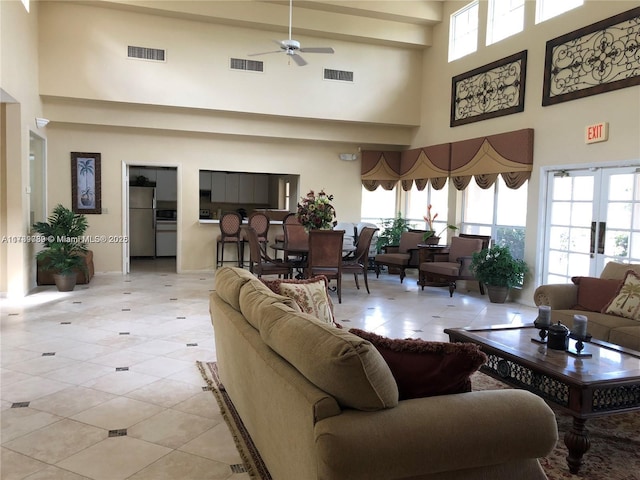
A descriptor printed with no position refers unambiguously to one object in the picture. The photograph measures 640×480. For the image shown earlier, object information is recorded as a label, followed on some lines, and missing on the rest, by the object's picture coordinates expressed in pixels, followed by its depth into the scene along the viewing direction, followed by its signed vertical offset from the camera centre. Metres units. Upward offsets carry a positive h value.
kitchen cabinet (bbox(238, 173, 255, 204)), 12.49 +0.54
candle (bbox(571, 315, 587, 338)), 3.21 -0.70
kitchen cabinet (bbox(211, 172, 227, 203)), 12.19 +0.55
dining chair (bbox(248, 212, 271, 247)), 8.89 -0.24
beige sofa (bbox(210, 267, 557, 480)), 1.55 -0.70
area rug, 2.46 -1.27
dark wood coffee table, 2.53 -0.87
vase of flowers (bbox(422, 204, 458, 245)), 8.44 -0.31
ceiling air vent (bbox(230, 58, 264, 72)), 8.16 +2.39
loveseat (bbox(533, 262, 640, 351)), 3.87 -0.76
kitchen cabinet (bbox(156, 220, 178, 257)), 11.05 -0.69
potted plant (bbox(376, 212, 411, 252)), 9.45 -0.37
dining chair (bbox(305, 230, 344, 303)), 6.60 -0.57
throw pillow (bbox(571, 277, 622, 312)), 4.38 -0.66
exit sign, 5.63 +0.99
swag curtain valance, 6.89 +0.85
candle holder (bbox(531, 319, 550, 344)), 3.34 -0.78
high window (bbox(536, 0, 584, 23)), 6.20 +2.71
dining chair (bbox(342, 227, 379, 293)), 7.10 -0.68
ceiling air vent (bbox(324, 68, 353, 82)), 8.63 +2.39
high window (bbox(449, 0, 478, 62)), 7.96 +3.03
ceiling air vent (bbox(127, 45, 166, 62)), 7.68 +2.39
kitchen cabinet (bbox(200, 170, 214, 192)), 12.06 +0.71
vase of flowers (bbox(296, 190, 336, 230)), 6.77 -0.03
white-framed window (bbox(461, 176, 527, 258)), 7.27 +0.04
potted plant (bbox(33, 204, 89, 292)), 6.94 -0.60
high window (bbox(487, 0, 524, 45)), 7.05 +2.89
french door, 5.52 -0.03
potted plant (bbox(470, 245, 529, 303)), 6.76 -0.75
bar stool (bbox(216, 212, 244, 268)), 8.91 -0.38
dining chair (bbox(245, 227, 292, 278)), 6.83 -0.75
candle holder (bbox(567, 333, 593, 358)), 3.02 -0.81
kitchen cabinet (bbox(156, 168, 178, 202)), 11.34 +0.55
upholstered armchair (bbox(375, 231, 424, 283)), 8.42 -0.72
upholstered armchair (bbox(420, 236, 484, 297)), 7.37 -0.77
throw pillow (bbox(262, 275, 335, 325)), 3.13 -0.54
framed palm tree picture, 8.44 +0.38
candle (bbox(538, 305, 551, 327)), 3.38 -0.68
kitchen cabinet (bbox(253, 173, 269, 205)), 12.70 +0.54
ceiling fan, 5.87 +1.97
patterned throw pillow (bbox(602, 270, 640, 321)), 4.02 -0.67
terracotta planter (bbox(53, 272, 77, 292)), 6.96 -1.08
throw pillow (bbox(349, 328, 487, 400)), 1.79 -0.55
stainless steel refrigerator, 10.80 -0.32
